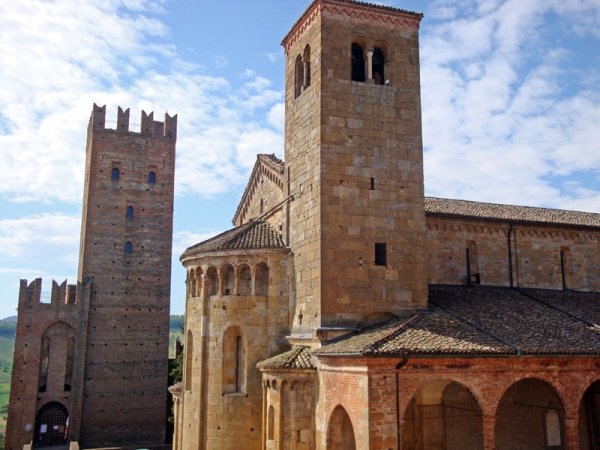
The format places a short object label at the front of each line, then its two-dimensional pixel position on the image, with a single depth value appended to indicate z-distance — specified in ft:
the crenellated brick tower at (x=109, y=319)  116.06
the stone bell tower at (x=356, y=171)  56.13
